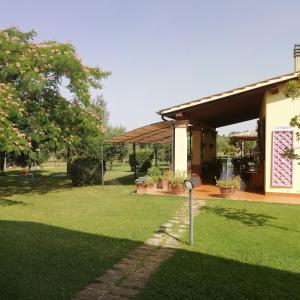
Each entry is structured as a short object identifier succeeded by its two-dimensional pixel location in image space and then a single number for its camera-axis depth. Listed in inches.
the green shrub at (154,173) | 511.8
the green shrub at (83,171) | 626.6
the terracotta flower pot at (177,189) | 468.6
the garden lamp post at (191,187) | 235.6
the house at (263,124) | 446.7
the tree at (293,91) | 255.3
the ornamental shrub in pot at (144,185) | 487.7
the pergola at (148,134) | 533.5
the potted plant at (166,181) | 491.9
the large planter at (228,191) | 448.3
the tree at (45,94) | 421.6
